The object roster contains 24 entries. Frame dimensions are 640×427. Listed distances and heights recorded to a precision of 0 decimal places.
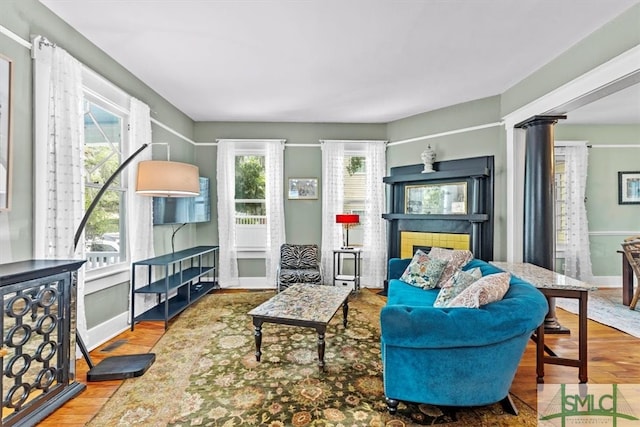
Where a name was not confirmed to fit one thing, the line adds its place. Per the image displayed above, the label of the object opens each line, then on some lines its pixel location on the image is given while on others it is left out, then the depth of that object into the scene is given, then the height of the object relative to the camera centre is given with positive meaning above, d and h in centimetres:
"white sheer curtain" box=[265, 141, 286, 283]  508 +9
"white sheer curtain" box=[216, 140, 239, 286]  505 +0
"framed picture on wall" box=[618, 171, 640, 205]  511 +42
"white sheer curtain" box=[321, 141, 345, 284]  511 +27
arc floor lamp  234 +24
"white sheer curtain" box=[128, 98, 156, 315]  336 +10
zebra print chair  460 -72
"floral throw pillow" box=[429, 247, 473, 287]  332 -50
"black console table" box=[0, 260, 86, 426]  167 -73
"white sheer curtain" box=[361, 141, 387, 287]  512 -16
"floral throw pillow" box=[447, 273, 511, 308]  189 -50
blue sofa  171 -76
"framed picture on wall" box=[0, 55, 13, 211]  197 +54
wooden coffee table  243 -82
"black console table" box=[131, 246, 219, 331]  331 -81
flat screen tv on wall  380 +7
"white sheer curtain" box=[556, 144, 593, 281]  500 -6
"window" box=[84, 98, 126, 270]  300 +30
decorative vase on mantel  453 +80
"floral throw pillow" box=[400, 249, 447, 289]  330 -63
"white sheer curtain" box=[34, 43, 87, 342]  225 +45
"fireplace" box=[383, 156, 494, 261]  403 +9
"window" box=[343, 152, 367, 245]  528 +48
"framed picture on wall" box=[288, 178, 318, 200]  522 +43
